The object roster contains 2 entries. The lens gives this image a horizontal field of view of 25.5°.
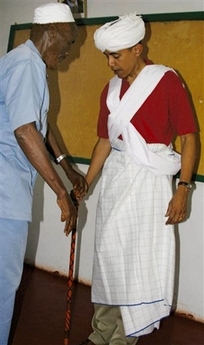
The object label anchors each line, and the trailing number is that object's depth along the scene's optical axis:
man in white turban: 1.96
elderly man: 1.61
